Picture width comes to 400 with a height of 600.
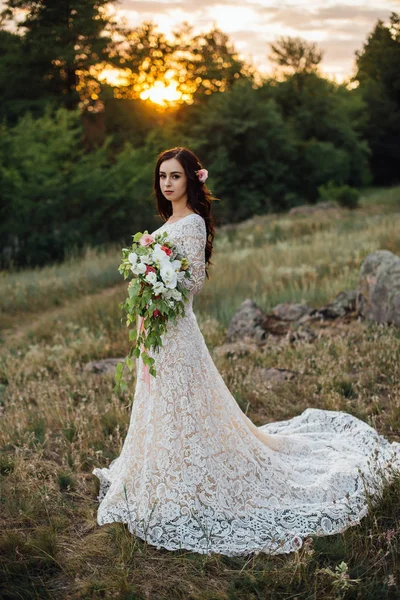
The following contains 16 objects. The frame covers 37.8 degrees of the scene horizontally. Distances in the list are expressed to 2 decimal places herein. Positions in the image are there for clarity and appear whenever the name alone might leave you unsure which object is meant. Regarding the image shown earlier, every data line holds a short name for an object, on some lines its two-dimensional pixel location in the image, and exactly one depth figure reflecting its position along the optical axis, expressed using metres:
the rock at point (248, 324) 7.88
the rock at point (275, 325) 7.95
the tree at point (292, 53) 48.94
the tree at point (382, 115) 42.00
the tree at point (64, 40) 25.30
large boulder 7.43
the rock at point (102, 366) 7.07
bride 3.67
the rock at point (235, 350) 7.05
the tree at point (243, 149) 32.69
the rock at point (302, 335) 7.37
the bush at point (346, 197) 26.02
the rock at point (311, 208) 24.80
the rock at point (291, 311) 8.38
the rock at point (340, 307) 8.30
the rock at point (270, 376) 6.23
